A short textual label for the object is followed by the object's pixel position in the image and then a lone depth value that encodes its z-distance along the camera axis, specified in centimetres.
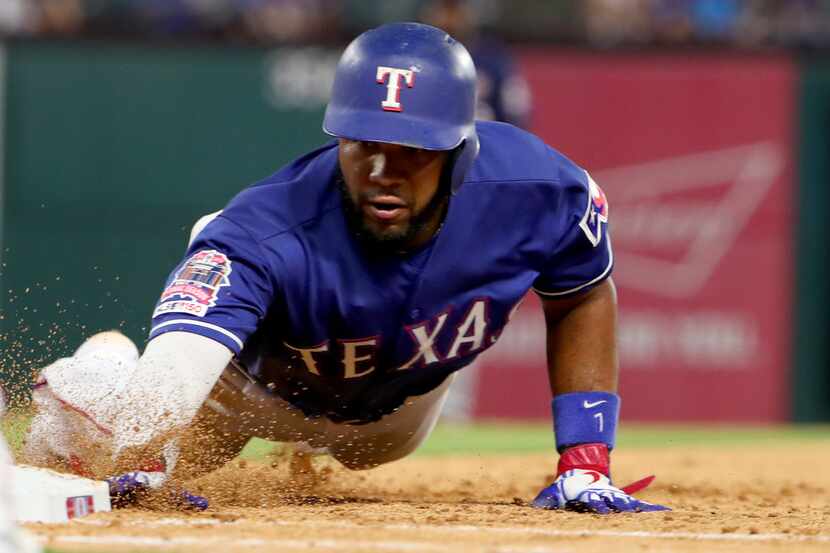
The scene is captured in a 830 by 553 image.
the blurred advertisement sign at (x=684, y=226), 2214
